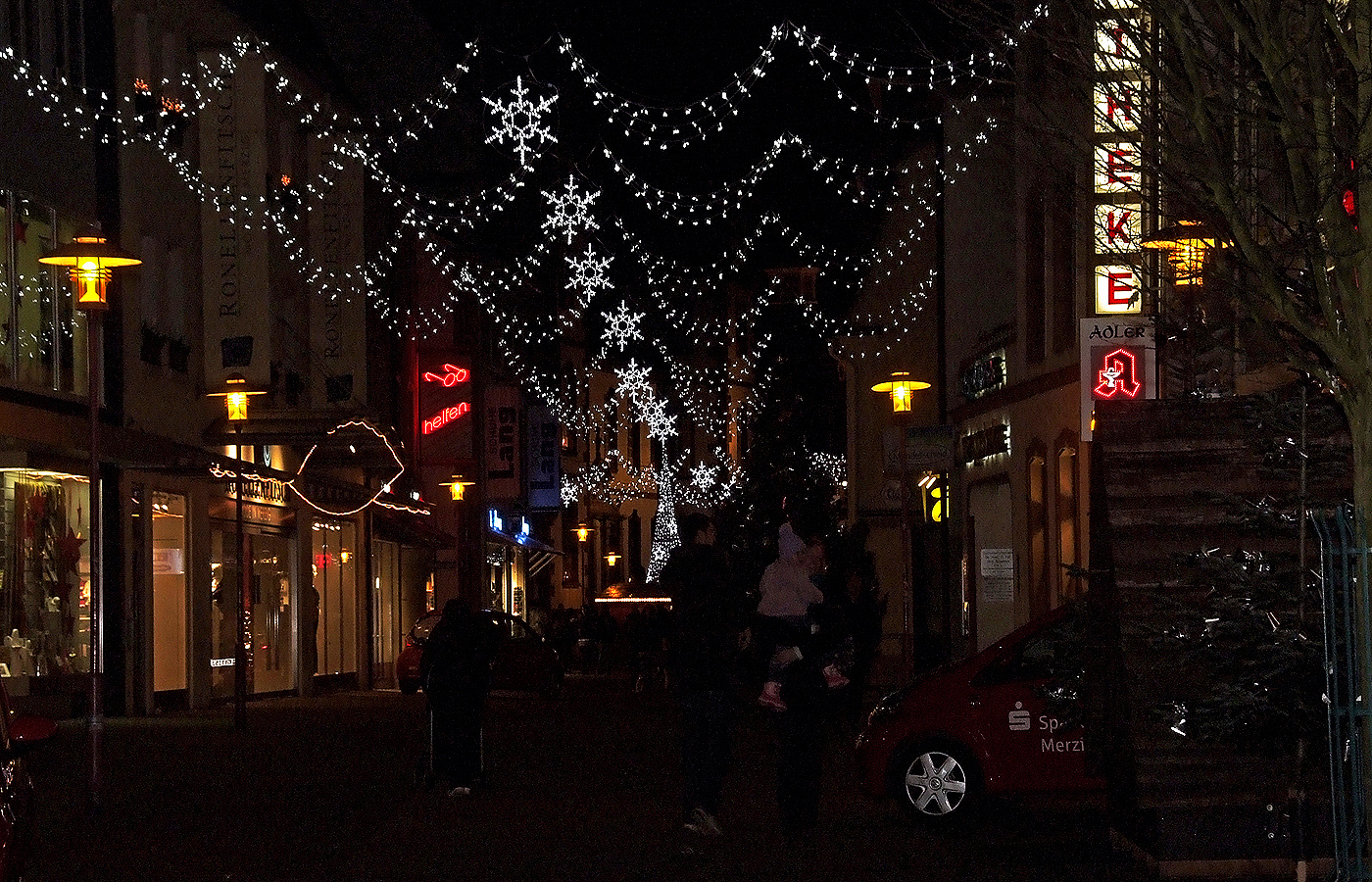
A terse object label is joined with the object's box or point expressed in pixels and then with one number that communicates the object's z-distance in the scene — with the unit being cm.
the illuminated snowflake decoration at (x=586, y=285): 6825
